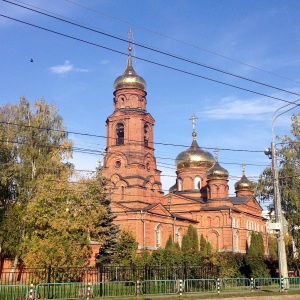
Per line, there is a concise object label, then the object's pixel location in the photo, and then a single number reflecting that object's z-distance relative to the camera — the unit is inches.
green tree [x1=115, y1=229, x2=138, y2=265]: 1306.6
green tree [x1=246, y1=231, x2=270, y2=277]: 1109.6
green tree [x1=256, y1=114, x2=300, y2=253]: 1288.8
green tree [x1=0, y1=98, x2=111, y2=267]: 1029.8
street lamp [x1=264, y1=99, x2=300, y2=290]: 768.9
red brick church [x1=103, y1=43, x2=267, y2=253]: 1631.4
